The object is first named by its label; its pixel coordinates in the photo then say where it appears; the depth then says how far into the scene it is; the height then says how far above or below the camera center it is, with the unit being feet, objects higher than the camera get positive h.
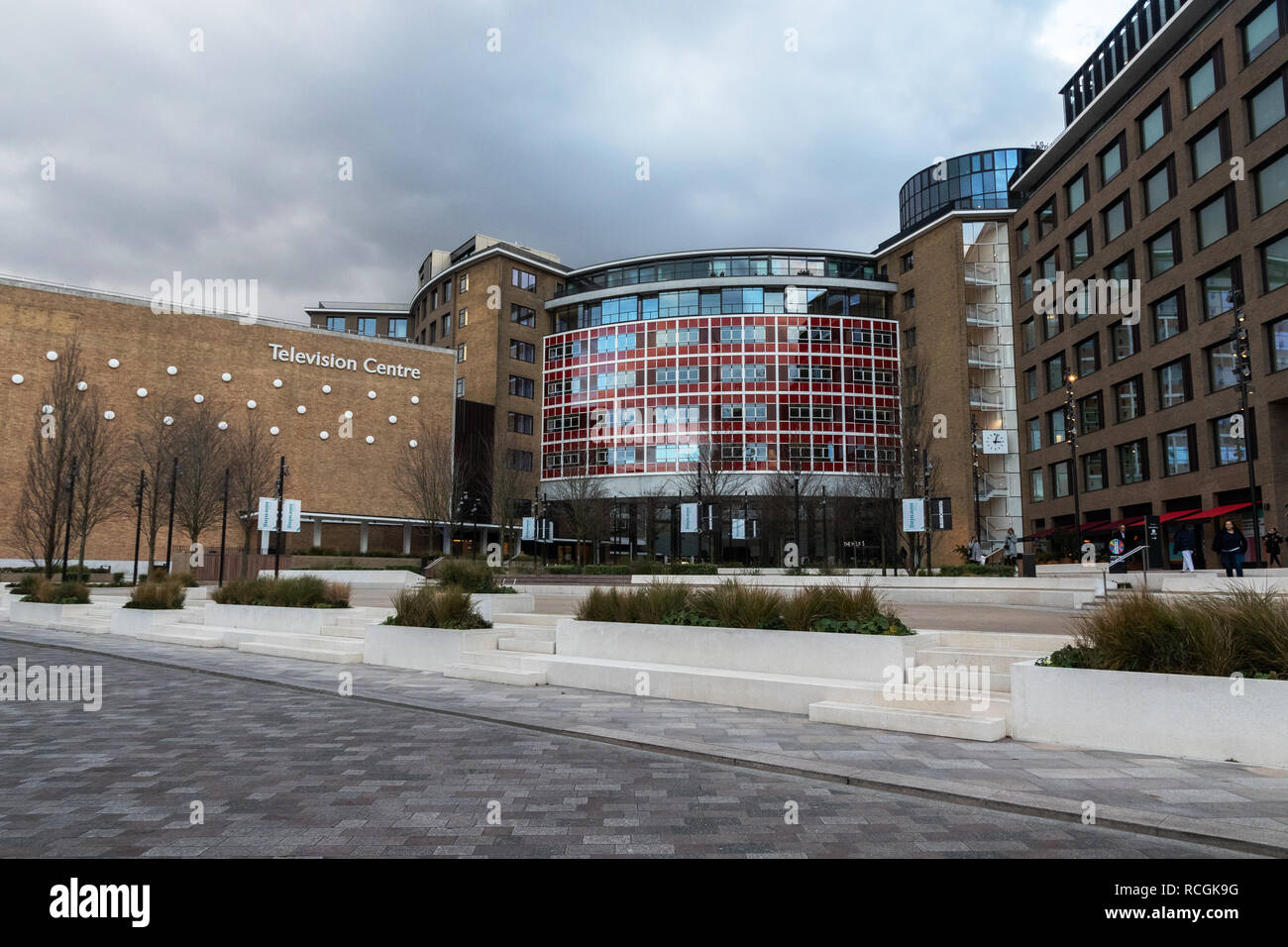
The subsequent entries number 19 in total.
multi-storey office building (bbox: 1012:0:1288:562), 110.93 +46.66
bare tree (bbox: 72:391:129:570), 120.16 +12.79
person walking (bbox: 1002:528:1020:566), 169.48 +0.19
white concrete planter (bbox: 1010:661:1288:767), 21.31 -4.82
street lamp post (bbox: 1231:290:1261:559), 77.87 +18.26
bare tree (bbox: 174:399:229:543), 134.51 +13.26
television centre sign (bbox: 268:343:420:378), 184.55 +45.15
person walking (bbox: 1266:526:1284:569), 82.33 +0.09
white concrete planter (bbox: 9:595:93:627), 80.18 -6.50
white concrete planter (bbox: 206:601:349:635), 58.44 -5.36
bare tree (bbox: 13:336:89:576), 113.39 +11.98
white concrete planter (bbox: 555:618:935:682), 31.91 -4.48
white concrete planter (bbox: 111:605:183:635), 68.33 -5.99
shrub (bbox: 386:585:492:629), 46.50 -3.62
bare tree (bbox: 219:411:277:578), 151.53 +16.68
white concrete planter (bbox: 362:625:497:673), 44.57 -5.57
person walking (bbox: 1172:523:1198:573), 78.89 +0.12
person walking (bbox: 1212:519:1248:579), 65.00 -0.16
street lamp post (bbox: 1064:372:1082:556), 101.05 +16.93
